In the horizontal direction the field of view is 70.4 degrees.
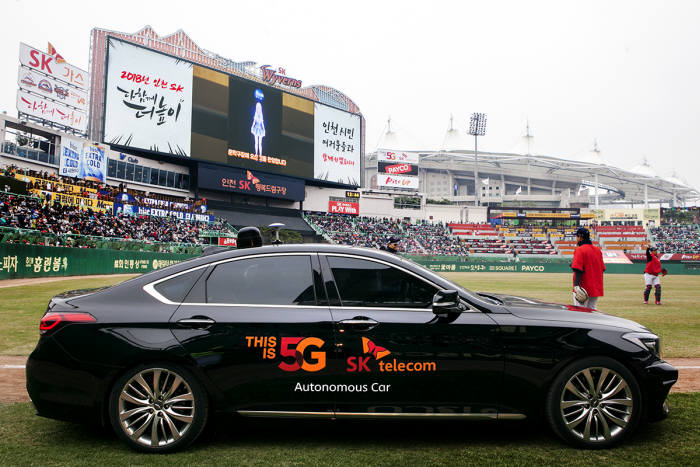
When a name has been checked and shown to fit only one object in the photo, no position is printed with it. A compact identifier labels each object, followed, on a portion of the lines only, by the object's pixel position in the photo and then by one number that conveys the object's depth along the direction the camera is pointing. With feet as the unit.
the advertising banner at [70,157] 122.83
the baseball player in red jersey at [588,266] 24.22
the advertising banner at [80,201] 100.48
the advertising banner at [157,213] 125.89
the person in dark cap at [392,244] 30.71
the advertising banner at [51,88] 122.31
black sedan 12.22
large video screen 142.31
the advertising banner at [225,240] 135.90
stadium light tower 315.78
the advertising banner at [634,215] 289.12
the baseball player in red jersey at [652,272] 49.87
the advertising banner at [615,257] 219.00
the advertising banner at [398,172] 261.03
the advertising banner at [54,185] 102.42
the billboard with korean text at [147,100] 140.05
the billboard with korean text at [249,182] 161.27
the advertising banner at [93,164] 127.24
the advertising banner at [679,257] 186.39
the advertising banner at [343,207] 210.49
